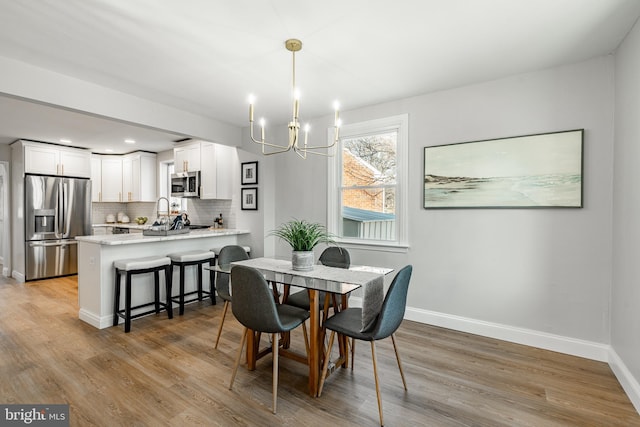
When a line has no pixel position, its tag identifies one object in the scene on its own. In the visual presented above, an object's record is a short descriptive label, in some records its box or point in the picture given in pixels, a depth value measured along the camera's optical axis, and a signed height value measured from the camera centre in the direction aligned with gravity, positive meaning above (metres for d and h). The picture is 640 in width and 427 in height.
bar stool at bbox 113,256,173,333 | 3.28 -0.77
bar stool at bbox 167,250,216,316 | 3.75 -0.66
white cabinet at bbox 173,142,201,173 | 5.38 +0.94
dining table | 2.10 -0.52
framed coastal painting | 2.70 +0.38
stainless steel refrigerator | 5.37 -0.24
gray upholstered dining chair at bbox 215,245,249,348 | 2.89 -0.50
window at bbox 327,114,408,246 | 3.62 +0.35
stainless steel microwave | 5.28 +0.45
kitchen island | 3.34 -0.64
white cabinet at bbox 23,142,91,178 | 5.40 +0.90
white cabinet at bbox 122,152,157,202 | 6.43 +0.70
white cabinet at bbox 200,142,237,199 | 5.07 +0.63
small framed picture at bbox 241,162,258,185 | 4.71 +0.57
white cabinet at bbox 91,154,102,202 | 6.56 +0.70
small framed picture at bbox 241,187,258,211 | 4.71 +0.18
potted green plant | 2.49 -0.27
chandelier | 2.25 +0.78
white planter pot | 2.52 -0.40
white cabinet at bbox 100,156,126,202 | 6.68 +0.66
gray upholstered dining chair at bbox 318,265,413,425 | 1.91 -0.75
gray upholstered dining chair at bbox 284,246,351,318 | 2.74 -0.49
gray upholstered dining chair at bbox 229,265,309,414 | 1.95 -0.62
